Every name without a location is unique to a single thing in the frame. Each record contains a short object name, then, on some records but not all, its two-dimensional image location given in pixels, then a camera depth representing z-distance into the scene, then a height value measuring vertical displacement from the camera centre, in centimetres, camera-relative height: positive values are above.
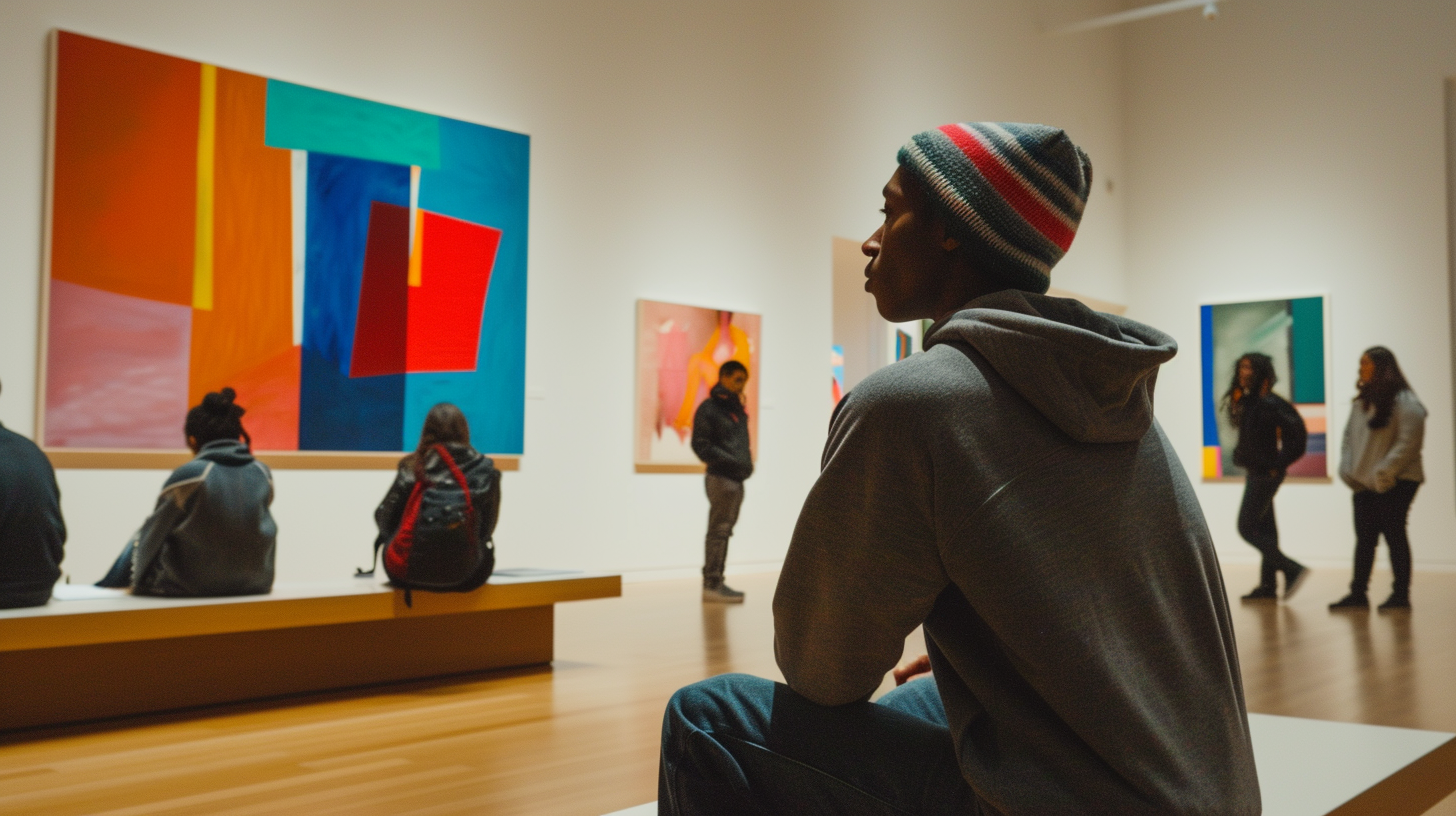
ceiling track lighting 1339 +521
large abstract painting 688 +118
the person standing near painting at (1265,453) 933 -4
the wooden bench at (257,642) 420 -80
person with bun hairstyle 476 -36
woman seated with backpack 514 -30
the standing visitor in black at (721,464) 888 -14
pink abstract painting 1017 +66
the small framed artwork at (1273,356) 1427 +110
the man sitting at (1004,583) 133 -16
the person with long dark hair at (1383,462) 866 -10
